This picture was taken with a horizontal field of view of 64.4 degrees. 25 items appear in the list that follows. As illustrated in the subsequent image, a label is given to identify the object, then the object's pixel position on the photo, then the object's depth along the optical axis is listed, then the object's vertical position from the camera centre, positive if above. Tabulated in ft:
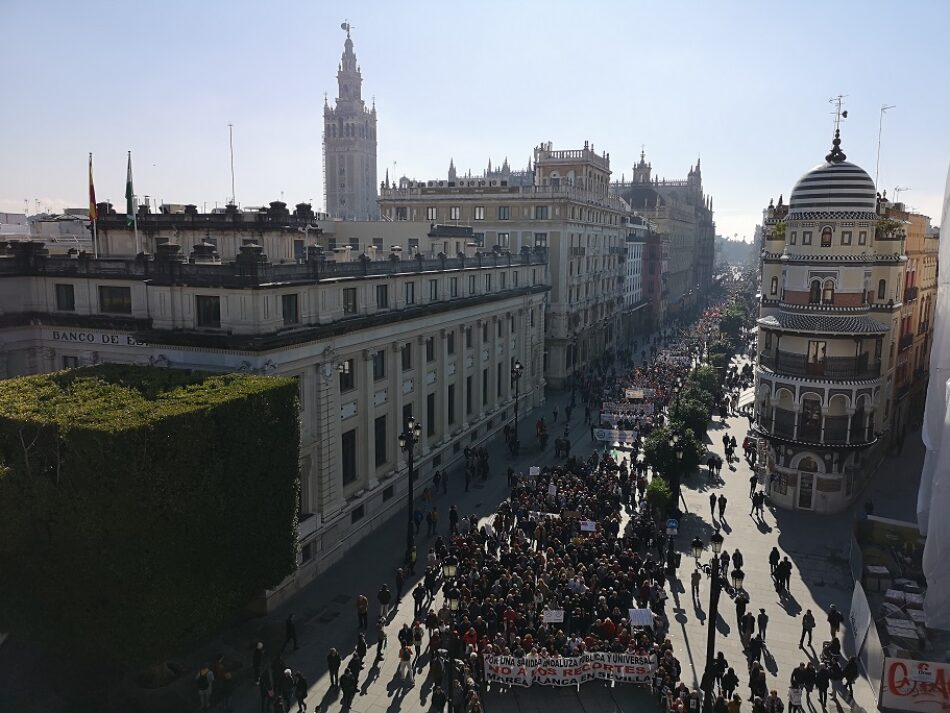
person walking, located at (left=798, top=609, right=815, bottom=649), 79.15 -38.29
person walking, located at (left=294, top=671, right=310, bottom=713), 66.54 -38.54
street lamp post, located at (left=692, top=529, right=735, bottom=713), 63.67 -29.80
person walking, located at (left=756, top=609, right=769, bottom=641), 79.66 -38.26
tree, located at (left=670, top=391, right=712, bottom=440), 145.89 -30.80
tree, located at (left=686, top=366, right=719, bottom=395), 178.33 -29.47
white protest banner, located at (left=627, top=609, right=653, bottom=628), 74.79 -35.74
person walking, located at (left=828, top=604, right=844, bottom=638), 78.69 -37.87
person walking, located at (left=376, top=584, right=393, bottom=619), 83.61 -38.15
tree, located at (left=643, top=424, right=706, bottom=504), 117.39 -31.44
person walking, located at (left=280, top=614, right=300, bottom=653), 76.79 -38.42
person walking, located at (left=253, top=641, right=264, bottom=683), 70.85 -38.03
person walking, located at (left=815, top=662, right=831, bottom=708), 69.31 -38.88
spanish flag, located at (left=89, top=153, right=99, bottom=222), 104.83 +7.17
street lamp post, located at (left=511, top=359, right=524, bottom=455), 146.10 -23.97
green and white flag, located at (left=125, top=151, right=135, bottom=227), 105.60 +7.32
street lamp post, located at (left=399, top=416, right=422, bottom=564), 90.68 -22.10
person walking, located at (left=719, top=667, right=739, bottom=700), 67.97 -38.26
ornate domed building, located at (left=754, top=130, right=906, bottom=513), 117.19 -12.39
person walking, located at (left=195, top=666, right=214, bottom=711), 66.69 -38.23
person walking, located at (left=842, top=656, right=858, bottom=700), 71.00 -38.85
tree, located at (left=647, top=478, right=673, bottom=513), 106.42 -33.65
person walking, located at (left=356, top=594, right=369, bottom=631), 81.30 -38.27
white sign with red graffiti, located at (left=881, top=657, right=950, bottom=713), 66.74 -37.82
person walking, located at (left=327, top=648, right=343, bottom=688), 71.26 -38.59
